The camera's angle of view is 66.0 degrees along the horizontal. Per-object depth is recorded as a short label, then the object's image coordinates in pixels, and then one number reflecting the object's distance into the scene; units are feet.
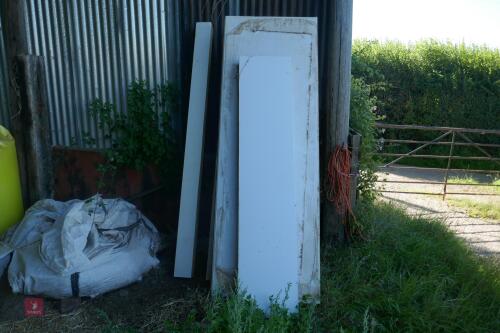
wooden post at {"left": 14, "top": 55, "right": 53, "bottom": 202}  10.89
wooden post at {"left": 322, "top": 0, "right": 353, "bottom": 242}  10.42
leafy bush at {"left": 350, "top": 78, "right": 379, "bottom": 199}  11.70
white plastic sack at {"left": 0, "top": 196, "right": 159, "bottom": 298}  8.62
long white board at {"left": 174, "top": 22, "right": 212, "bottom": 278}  10.00
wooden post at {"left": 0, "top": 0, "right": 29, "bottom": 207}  10.97
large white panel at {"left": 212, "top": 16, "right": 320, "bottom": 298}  8.71
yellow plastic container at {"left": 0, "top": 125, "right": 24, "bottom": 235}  10.46
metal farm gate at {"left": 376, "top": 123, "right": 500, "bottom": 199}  34.01
